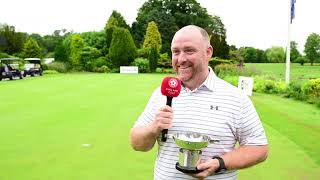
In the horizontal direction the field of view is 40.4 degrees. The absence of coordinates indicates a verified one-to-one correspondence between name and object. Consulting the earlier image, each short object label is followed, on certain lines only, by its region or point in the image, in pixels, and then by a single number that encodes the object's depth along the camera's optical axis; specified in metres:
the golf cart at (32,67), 35.09
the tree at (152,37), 54.72
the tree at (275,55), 73.69
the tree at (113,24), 54.34
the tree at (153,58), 47.78
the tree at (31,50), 49.47
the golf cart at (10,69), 29.31
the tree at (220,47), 44.78
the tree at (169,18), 62.56
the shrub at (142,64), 48.97
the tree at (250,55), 70.54
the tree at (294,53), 59.42
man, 2.52
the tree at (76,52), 52.03
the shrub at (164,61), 49.78
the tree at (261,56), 73.00
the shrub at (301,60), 56.62
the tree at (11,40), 53.78
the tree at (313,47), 50.62
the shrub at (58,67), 46.28
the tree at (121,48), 49.56
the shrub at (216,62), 39.84
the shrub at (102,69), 49.66
